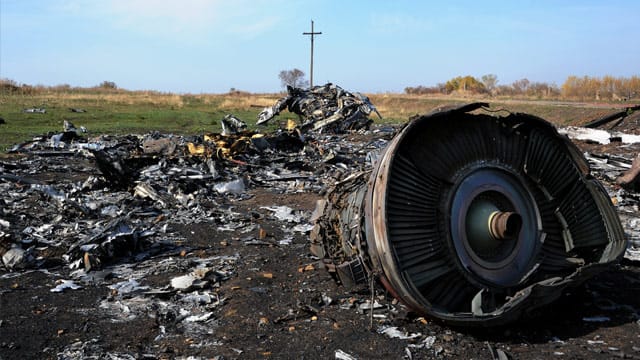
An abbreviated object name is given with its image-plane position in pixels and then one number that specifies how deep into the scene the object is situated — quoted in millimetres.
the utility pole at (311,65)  40469
